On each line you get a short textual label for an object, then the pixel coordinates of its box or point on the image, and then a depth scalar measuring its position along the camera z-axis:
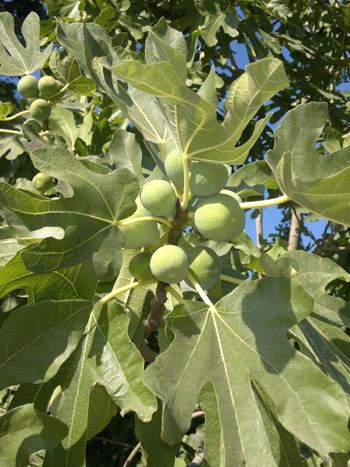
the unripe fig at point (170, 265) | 1.08
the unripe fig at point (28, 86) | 2.07
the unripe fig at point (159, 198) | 1.12
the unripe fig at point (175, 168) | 1.15
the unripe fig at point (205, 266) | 1.17
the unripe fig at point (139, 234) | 1.15
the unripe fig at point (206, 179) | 1.12
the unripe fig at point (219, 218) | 1.09
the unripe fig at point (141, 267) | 1.21
